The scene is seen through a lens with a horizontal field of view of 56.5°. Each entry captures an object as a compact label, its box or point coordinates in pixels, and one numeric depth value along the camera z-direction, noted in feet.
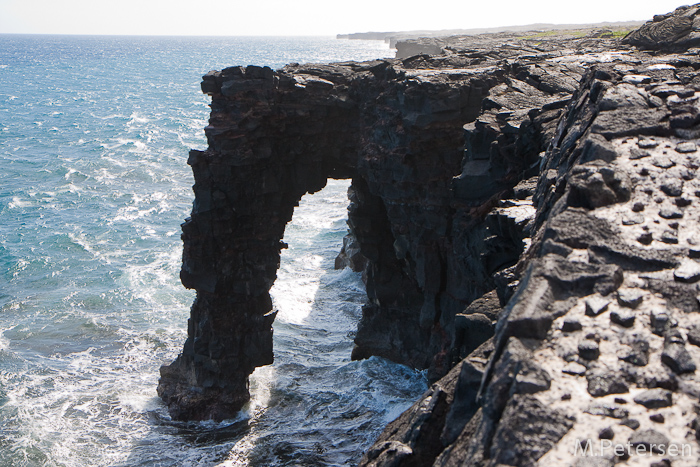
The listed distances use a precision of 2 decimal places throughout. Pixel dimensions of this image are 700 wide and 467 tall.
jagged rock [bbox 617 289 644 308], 25.72
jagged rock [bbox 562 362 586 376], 22.91
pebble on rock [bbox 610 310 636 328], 24.84
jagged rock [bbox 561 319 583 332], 24.67
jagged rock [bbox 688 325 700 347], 23.73
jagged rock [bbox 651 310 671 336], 24.49
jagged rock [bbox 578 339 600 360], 23.53
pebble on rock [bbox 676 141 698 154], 35.63
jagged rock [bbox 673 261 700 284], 26.68
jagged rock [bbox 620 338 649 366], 23.36
